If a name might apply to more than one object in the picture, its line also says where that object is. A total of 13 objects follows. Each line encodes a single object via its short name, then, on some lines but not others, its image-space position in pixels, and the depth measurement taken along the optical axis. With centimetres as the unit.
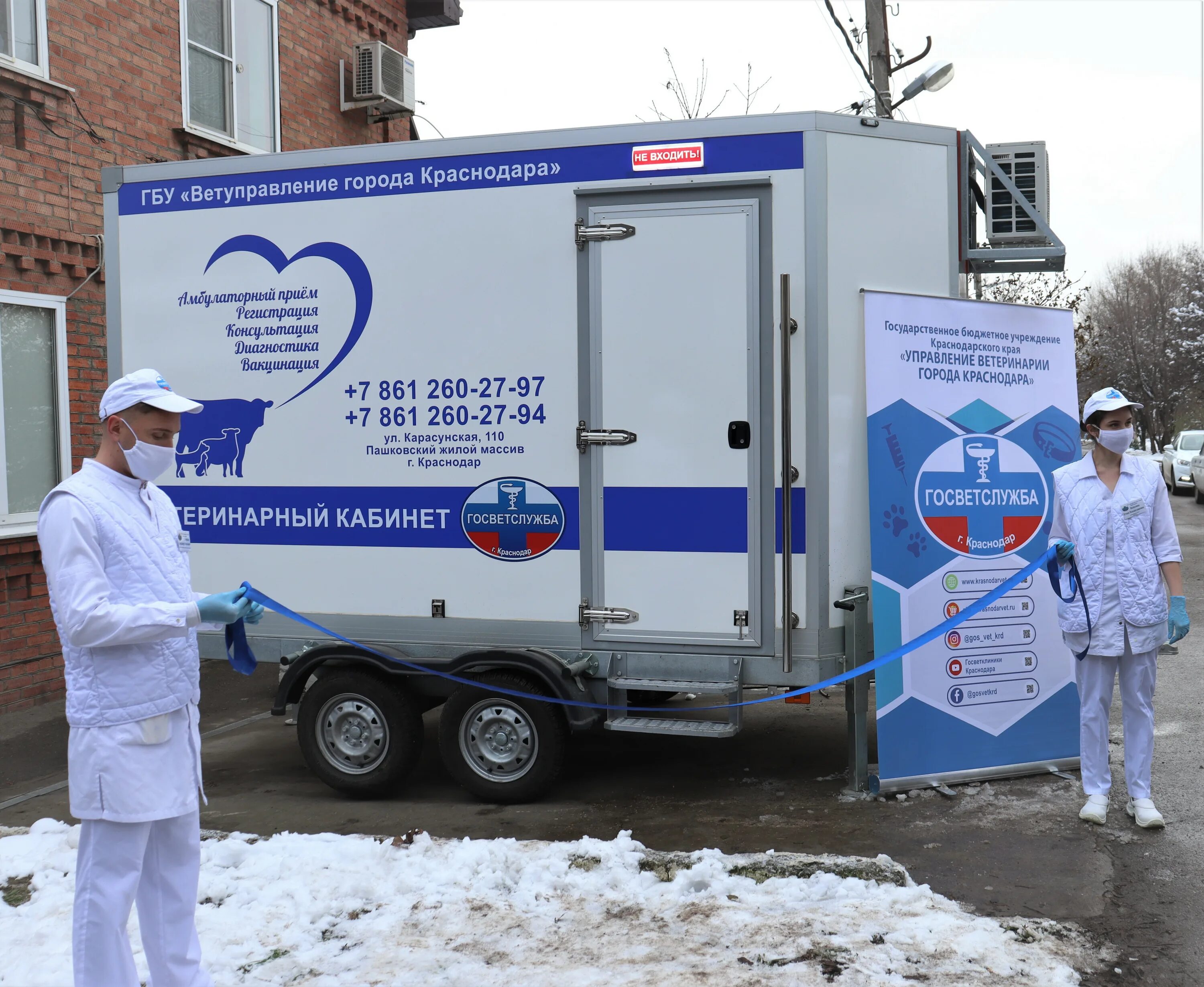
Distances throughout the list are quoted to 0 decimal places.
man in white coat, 333
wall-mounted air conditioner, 1233
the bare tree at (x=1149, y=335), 4988
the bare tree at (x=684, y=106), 1764
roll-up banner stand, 584
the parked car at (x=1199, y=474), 2536
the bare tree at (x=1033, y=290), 1881
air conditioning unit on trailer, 614
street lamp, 784
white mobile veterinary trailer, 573
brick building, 866
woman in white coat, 538
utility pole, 1395
